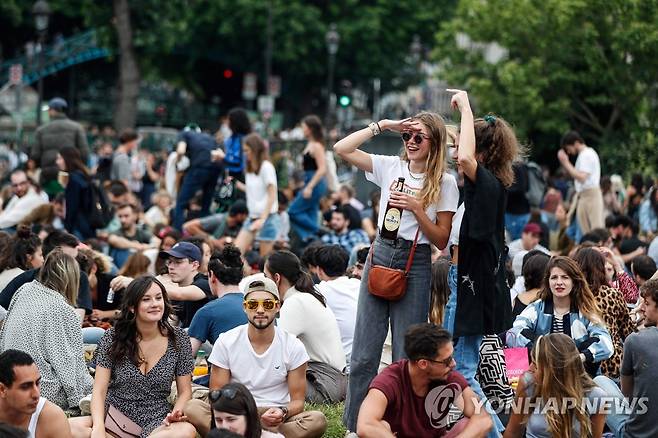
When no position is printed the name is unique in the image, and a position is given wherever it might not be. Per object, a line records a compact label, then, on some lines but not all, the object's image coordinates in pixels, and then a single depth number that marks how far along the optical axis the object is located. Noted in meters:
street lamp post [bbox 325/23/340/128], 45.16
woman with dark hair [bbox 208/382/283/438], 7.73
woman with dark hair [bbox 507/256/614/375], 9.66
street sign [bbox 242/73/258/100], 45.07
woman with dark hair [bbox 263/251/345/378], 10.26
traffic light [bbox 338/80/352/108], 28.96
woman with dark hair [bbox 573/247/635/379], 10.23
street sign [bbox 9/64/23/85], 33.94
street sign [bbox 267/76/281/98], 45.44
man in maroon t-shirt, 8.04
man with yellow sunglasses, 9.02
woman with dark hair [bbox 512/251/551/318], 10.97
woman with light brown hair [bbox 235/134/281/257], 15.89
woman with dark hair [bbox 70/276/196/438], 9.04
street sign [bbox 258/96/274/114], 42.16
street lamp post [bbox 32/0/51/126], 31.72
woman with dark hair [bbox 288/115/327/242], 17.05
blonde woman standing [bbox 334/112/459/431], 8.62
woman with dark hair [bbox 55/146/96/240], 16.44
